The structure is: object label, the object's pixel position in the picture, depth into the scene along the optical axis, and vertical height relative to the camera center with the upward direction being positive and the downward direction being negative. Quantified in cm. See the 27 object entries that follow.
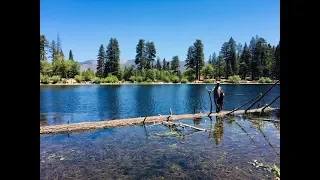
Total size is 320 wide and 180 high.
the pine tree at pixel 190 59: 7008 +943
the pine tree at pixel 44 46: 6196 +1267
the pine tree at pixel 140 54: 7089 +1118
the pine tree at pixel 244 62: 6321 +764
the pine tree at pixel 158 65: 7786 +813
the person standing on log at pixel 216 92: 1463 -38
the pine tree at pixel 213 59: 8020 +1104
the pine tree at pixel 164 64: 7864 +861
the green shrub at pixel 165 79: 6924 +253
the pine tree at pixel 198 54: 6764 +1086
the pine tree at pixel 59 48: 8335 +1573
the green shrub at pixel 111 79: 6495 +231
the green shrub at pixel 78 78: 6283 +251
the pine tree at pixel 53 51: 7310 +1274
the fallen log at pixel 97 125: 1172 -233
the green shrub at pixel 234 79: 6374 +241
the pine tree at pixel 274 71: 5869 +458
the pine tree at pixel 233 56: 6533 +1006
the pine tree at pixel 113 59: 6636 +892
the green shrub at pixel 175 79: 6980 +255
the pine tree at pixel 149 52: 7202 +1210
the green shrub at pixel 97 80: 6481 +198
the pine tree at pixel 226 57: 6673 +997
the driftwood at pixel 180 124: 1232 -238
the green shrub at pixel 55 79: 5855 +204
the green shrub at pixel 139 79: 6712 +241
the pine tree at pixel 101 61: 6938 +855
